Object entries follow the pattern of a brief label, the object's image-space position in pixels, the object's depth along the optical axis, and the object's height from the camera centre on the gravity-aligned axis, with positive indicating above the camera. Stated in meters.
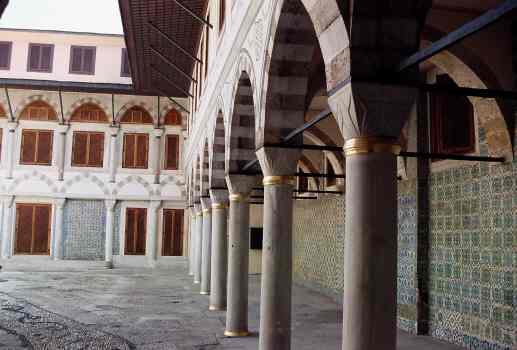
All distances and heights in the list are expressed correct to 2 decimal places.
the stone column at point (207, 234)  14.05 -0.12
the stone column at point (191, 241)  20.87 -0.46
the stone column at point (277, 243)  6.85 -0.15
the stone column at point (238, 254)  9.12 -0.38
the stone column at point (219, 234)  11.03 -0.09
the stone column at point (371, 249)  3.83 -0.11
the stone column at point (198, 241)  17.25 -0.36
